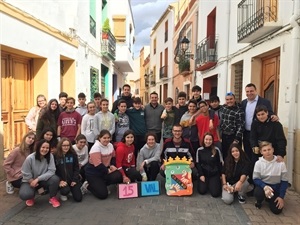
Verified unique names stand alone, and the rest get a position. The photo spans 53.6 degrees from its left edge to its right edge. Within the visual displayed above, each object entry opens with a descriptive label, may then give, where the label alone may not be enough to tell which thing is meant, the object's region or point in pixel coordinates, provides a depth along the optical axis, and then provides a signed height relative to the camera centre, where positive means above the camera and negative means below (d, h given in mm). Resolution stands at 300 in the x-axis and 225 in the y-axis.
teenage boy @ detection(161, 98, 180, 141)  5992 -365
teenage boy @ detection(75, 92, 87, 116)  6384 -166
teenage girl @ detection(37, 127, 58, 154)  5020 -660
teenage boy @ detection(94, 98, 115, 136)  5770 -416
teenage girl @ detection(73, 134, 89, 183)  5201 -965
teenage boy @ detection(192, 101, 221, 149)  5664 -442
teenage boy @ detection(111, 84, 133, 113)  6311 +21
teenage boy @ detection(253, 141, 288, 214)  4336 -1179
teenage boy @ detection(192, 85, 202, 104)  6223 +140
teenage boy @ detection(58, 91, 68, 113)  6191 -78
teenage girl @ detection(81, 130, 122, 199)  5008 -1214
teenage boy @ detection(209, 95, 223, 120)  5862 -104
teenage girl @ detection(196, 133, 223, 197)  5180 -1163
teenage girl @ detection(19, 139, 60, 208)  4473 -1185
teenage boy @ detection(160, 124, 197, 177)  5457 -901
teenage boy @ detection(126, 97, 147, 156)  6074 -450
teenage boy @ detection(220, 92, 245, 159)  5371 -378
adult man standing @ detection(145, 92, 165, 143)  6117 -345
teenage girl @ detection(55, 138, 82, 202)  4770 -1178
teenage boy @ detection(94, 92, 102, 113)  6372 -30
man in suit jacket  5242 -119
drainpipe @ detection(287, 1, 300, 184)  5230 +261
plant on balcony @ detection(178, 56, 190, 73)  16484 +2008
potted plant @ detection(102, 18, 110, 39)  14047 +3349
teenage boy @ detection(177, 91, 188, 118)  6090 -71
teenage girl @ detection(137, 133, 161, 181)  5477 -1117
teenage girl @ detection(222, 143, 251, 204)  4758 -1222
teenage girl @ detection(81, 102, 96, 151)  5812 -558
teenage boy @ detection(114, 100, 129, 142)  5934 -462
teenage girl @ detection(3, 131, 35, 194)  4801 -1044
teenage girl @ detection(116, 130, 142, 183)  5348 -1084
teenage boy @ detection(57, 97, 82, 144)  5797 -482
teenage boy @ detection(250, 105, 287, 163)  4762 -527
